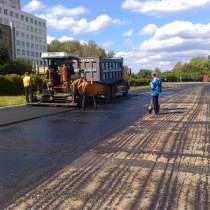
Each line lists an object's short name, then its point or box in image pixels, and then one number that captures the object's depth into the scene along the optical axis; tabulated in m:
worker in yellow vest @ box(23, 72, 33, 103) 15.49
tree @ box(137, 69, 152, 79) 58.52
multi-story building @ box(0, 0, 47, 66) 84.21
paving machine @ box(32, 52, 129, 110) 14.86
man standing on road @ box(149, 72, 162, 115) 11.88
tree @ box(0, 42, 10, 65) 30.57
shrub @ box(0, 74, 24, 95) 20.81
